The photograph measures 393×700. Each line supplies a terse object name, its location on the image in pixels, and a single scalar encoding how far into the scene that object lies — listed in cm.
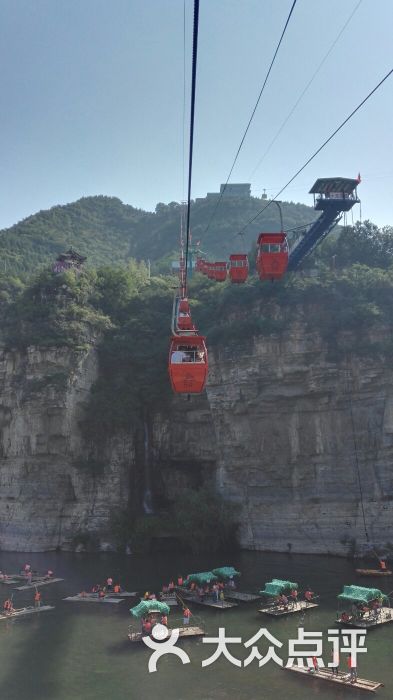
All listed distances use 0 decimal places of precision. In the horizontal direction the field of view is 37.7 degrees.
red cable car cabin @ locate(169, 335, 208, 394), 1770
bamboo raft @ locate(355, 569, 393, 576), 3241
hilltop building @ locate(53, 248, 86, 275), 5734
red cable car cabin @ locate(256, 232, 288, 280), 2411
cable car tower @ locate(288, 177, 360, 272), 4000
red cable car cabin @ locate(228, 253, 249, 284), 3350
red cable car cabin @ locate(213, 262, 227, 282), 3809
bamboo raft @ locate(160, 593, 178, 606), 2881
